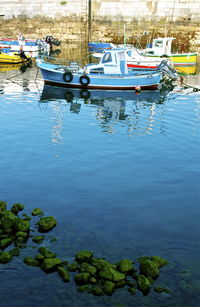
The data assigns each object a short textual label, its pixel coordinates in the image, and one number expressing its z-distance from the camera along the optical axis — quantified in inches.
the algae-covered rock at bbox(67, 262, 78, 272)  303.3
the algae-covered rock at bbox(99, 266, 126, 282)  285.1
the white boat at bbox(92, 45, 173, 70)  1419.8
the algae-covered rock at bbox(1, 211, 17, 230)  347.6
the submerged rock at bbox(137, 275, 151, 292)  283.6
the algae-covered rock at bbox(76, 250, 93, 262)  311.6
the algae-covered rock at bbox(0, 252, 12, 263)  311.4
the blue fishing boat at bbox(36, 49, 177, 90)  1047.6
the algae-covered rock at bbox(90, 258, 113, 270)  297.4
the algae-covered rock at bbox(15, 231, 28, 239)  344.5
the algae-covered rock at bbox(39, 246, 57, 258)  314.7
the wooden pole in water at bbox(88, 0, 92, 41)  2086.7
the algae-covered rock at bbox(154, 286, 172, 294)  284.2
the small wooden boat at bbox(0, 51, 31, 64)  1524.4
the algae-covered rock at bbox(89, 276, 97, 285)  287.1
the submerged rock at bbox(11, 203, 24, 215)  386.1
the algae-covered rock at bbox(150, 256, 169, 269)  310.0
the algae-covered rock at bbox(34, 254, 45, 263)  313.0
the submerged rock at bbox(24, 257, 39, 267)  309.9
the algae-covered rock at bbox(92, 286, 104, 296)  277.7
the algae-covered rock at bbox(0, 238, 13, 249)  332.5
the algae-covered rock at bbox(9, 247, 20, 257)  322.2
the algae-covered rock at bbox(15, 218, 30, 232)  349.4
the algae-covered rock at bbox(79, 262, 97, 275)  293.4
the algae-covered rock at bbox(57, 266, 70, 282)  292.2
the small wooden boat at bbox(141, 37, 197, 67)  1558.8
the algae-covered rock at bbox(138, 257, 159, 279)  298.4
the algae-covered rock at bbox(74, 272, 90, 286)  287.6
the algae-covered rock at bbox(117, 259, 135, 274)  298.2
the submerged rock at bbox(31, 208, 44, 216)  386.0
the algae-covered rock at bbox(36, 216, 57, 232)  360.0
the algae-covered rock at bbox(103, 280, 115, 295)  279.4
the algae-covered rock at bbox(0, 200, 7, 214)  377.7
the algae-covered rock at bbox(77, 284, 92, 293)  280.8
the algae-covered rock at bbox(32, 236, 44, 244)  342.8
